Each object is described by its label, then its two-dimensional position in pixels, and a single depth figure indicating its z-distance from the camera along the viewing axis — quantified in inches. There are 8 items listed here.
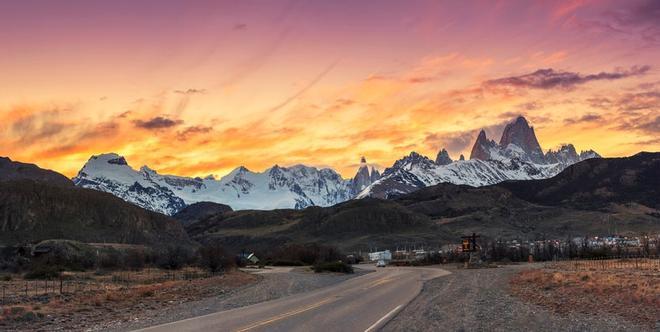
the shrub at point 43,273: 2672.2
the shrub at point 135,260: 3616.6
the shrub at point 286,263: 4707.9
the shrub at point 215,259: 3221.0
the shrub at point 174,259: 3572.8
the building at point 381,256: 5580.7
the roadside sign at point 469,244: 3650.8
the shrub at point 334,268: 3154.5
